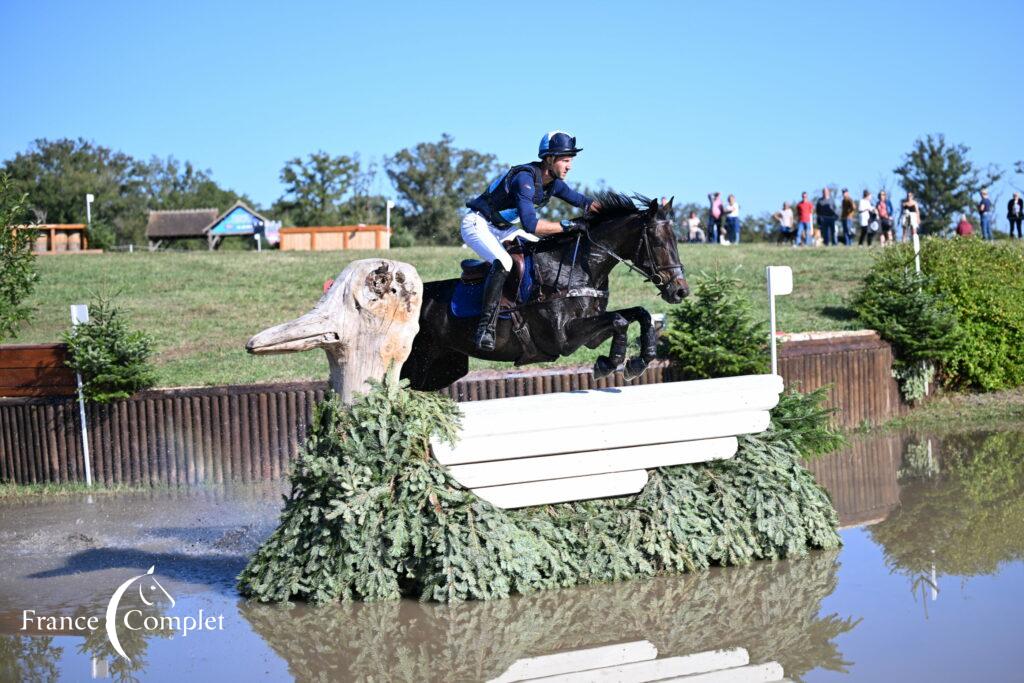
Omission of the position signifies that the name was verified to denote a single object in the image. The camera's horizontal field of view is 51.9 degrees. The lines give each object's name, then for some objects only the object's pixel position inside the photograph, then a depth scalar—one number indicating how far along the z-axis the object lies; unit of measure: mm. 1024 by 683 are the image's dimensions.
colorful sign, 38781
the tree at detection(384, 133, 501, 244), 53750
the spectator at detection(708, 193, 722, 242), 29078
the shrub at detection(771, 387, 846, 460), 8617
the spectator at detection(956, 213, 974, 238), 28062
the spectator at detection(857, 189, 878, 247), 27828
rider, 7699
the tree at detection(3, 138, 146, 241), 56500
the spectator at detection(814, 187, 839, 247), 29553
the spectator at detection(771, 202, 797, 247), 31188
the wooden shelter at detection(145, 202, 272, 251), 44500
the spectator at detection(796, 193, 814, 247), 28641
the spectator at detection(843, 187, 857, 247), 28438
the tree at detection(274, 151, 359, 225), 53469
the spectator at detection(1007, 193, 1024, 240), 28328
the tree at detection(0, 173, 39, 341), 12062
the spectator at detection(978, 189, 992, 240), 27172
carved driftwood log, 7039
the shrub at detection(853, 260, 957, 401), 15180
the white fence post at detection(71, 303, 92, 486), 12602
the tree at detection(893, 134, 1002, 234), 46500
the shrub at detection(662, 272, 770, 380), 13438
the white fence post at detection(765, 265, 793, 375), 12406
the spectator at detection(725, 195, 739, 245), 29078
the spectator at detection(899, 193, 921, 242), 25156
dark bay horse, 7797
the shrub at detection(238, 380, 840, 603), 6949
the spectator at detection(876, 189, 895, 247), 29094
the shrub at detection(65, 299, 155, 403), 12508
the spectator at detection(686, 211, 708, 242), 30391
